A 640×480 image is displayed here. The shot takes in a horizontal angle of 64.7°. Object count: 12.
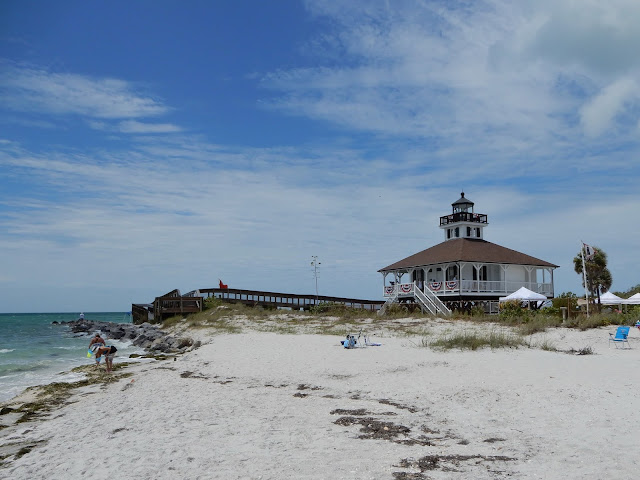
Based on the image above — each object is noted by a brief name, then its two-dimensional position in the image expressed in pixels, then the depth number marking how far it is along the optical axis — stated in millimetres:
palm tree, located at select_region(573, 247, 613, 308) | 41438
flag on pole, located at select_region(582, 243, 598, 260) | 24700
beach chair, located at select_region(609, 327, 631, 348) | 16750
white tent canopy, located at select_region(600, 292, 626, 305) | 31859
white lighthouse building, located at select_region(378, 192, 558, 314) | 35844
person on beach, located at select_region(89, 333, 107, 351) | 18953
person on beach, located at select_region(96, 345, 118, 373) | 17156
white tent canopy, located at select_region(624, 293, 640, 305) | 31484
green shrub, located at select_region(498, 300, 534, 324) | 25194
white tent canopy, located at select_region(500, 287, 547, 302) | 27625
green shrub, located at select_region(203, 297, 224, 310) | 39312
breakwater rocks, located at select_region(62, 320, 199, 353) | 24844
